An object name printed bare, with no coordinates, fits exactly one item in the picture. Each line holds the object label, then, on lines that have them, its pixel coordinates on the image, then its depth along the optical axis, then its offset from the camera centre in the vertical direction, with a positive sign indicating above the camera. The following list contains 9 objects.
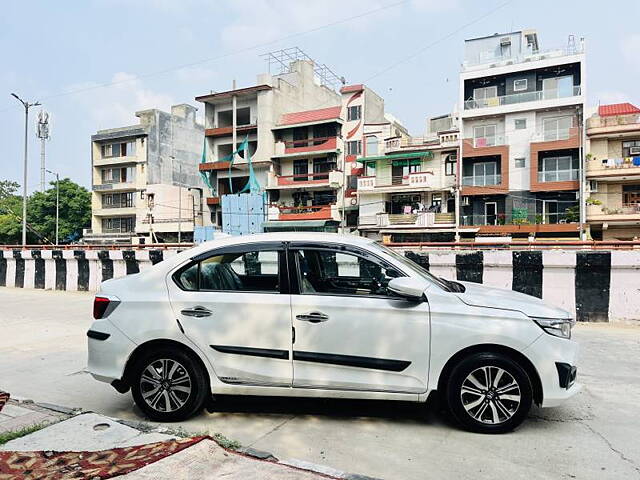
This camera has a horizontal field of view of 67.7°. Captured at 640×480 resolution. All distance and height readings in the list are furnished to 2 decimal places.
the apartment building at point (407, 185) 34.06 +4.04
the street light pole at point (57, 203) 49.44 +4.05
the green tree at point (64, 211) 51.19 +3.34
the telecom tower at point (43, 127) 50.09 +12.33
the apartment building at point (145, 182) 45.28 +5.88
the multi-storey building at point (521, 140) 31.28 +6.78
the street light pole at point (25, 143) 26.30 +5.48
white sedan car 3.66 -0.74
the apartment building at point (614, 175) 29.97 +4.06
